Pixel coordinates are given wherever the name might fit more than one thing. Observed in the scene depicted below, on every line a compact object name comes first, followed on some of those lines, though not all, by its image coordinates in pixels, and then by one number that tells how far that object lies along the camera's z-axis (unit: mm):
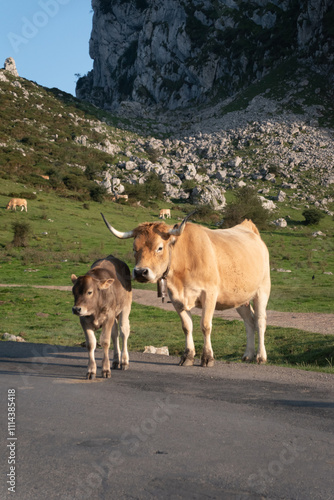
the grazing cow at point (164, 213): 63109
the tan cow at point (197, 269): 10047
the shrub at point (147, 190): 73688
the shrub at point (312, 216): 64938
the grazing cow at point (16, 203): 52438
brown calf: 9141
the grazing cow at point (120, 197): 70575
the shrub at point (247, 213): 62188
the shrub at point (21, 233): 42781
